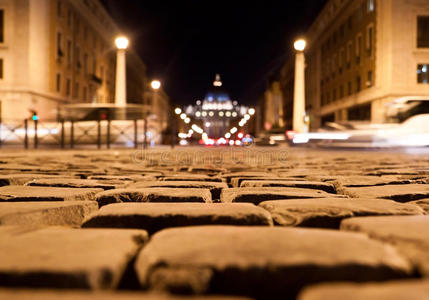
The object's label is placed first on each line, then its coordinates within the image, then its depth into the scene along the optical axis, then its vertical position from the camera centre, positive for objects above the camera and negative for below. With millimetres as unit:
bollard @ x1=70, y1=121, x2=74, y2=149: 14109 +550
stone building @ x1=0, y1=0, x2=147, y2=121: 27797 +7515
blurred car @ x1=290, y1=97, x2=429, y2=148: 13867 +785
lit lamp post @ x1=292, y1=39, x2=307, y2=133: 21641 +3065
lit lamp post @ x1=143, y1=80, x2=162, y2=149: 21234 +3528
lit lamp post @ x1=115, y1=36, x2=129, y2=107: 20406 +3593
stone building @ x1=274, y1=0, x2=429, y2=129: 25625 +7209
